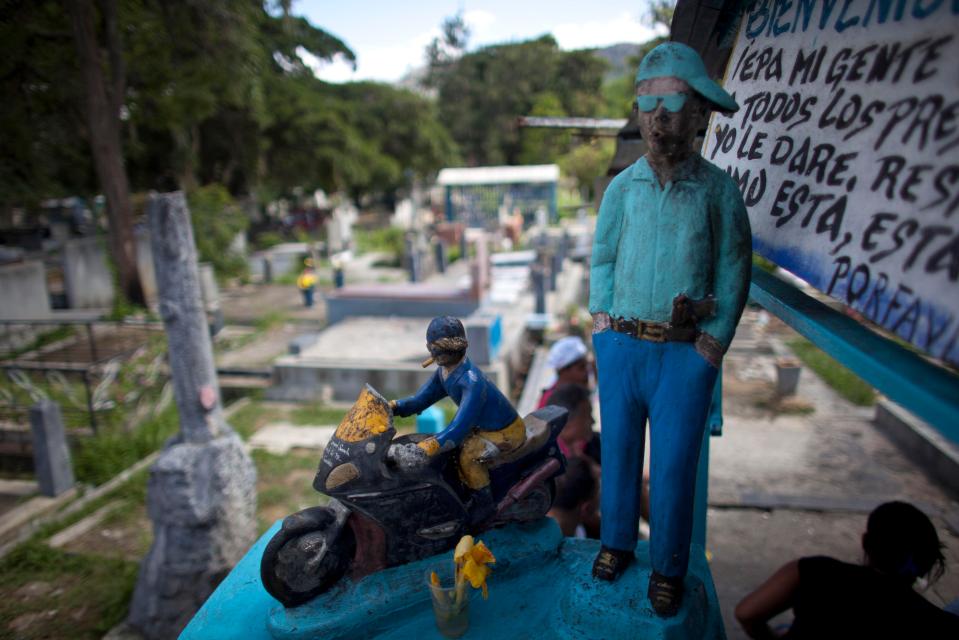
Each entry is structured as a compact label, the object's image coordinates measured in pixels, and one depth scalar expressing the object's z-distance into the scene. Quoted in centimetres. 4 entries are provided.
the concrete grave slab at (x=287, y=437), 854
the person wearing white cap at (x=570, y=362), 462
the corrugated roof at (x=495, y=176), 2796
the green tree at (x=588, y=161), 3141
